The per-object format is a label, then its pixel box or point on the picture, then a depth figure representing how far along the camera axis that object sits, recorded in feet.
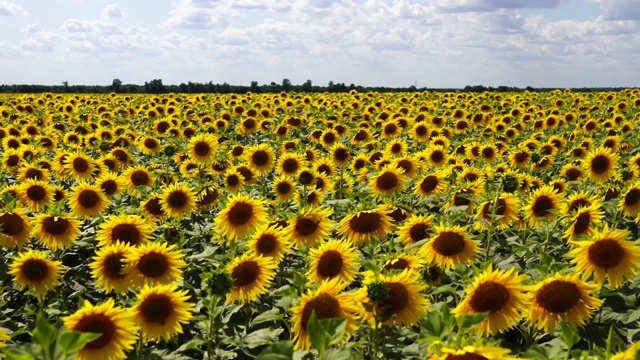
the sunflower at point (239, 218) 19.01
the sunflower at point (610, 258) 13.61
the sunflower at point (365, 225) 17.88
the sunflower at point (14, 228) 18.93
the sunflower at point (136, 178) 27.17
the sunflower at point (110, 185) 25.67
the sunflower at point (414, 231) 17.34
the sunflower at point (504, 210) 20.49
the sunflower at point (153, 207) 22.47
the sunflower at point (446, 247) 15.39
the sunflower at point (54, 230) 19.47
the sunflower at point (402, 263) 13.29
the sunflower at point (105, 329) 10.79
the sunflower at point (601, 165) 27.96
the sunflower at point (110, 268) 14.82
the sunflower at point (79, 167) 29.43
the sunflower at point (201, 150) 32.60
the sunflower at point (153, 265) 14.23
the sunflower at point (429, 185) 24.97
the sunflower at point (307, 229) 17.65
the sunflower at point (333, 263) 14.16
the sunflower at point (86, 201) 23.27
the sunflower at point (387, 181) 24.36
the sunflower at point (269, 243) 16.33
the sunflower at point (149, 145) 39.11
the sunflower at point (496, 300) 11.23
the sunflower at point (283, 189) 27.37
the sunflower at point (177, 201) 22.33
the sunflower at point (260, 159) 31.04
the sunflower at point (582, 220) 17.70
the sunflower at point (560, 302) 11.69
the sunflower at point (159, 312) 12.17
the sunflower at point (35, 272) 16.66
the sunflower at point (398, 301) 11.32
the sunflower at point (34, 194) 23.95
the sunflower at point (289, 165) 29.91
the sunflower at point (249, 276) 14.40
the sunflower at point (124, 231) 16.90
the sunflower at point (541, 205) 21.04
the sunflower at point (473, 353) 7.36
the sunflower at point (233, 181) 27.50
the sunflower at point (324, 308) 11.09
